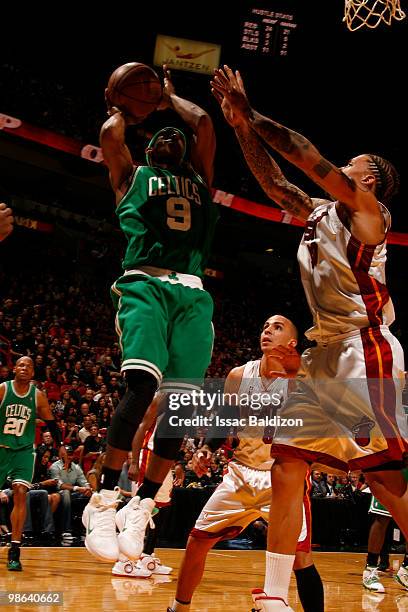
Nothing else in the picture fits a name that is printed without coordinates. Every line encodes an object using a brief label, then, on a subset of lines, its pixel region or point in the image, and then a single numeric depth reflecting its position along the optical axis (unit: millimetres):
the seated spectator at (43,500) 9641
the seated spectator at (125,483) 10156
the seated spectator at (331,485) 12565
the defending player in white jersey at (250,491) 4348
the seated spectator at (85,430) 11320
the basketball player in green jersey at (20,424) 7820
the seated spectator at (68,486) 9836
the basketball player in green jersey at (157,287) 3803
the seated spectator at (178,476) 10906
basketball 4191
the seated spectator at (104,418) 12134
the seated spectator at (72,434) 11242
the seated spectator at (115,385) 13961
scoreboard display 19609
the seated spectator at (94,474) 10056
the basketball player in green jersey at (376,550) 7359
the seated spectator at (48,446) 10234
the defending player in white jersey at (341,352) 3395
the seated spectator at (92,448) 10750
